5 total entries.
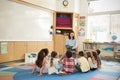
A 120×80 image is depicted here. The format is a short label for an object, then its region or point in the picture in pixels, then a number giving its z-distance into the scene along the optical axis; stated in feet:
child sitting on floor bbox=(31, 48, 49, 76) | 13.45
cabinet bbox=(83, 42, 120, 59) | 23.04
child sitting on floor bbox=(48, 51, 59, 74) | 13.58
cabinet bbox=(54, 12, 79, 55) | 25.44
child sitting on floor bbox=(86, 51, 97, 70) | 15.71
